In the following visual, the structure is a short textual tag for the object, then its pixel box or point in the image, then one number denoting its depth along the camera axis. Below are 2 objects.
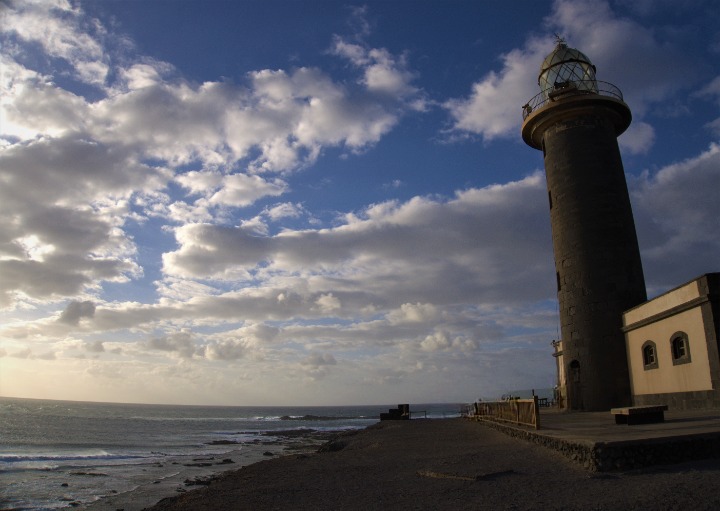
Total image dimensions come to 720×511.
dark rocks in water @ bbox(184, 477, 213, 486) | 15.20
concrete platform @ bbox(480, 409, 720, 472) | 7.50
